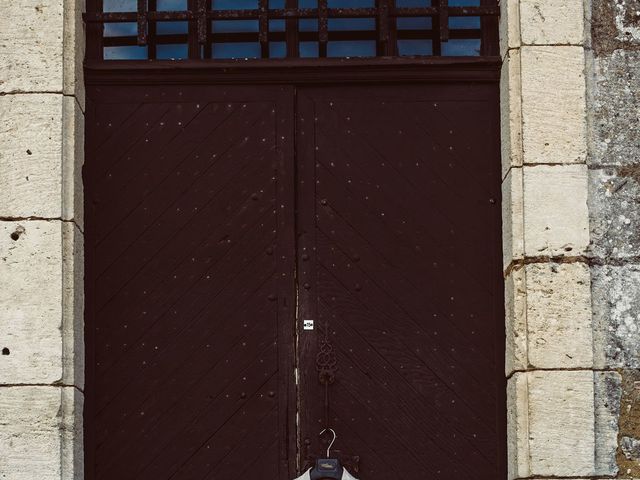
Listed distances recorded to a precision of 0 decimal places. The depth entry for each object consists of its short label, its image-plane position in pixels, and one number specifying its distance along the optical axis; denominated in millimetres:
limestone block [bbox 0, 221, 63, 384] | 5094
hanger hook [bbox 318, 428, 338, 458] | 5355
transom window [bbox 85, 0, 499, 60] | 5645
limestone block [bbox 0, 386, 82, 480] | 5023
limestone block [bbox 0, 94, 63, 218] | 5219
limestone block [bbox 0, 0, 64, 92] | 5316
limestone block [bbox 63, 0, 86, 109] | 5398
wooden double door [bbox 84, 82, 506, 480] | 5391
